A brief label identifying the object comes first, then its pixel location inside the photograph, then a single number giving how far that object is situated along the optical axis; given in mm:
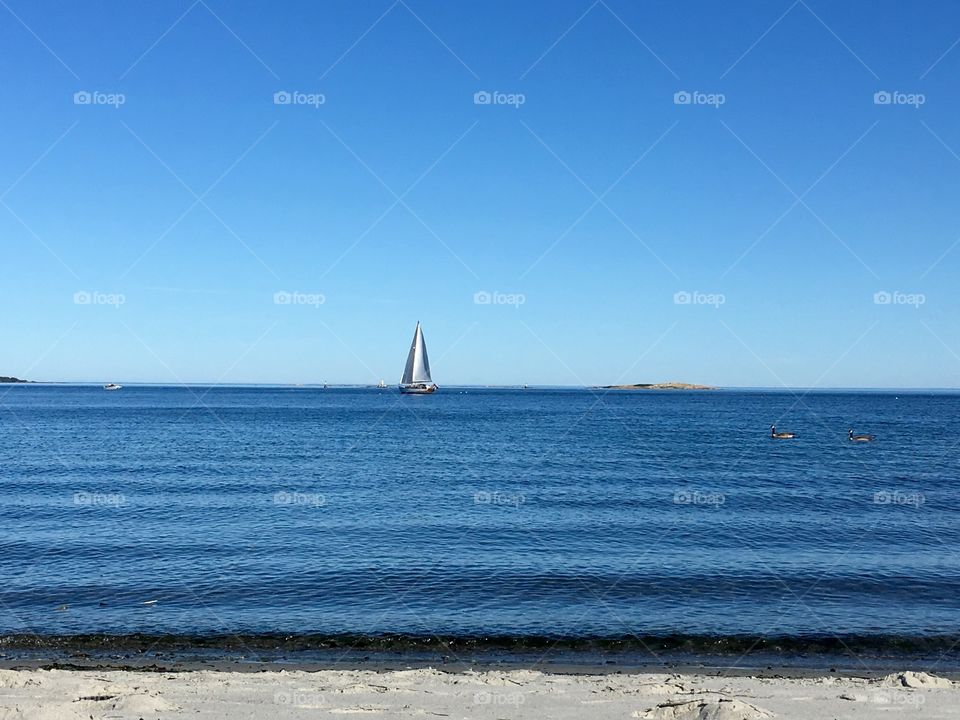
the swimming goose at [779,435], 78750
